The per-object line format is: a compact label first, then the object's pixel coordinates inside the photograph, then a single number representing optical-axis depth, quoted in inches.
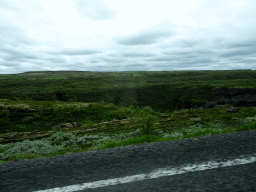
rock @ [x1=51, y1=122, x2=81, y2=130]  848.5
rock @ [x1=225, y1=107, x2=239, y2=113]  885.4
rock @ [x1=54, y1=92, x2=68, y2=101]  2802.7
